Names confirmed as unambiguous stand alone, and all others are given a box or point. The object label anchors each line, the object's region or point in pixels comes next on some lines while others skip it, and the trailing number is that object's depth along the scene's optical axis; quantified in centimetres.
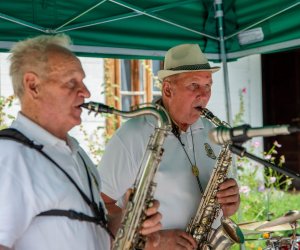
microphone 163
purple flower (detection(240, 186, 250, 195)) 567
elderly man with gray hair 193
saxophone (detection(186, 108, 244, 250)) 303
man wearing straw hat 292
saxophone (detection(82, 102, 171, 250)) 223
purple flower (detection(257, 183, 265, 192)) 634
